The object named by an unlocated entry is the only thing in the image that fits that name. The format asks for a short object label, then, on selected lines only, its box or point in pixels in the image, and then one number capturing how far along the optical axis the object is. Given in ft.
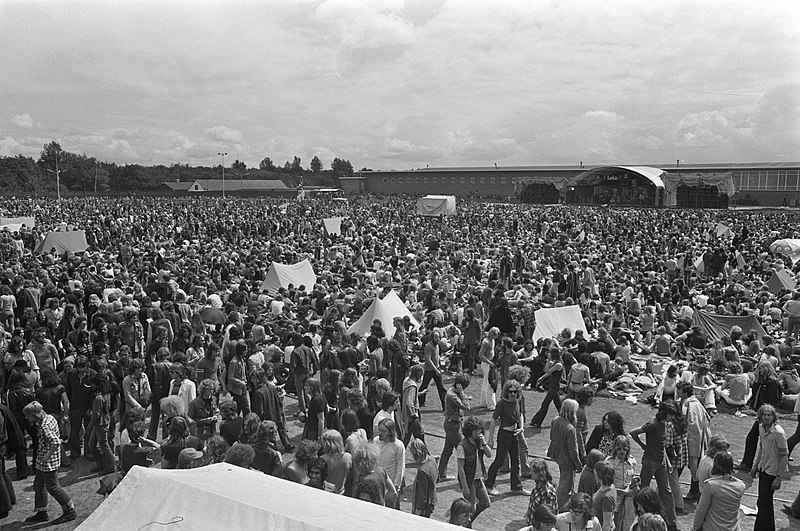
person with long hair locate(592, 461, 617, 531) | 16.85
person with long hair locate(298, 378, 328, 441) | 24.44
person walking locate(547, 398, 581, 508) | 20.25
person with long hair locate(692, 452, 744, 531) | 16.65
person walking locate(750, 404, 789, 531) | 19.52
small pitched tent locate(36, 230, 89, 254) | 82.33
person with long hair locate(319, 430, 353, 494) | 18.67
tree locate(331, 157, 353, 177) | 554.46
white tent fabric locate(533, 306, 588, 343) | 42.42
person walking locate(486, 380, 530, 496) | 22.67
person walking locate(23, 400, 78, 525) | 20.56
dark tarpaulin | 42.90
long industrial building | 188.65
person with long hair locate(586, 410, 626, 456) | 19.04
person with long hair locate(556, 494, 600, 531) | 15.15
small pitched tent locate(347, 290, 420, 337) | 41.75
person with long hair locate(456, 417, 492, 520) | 19.12
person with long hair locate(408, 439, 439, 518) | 18.10
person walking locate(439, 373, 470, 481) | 21.66
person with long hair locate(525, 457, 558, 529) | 16.22
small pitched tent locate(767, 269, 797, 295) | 59.41
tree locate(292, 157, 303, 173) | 526.53
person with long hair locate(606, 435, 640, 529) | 17.92
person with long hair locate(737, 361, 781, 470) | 28.99
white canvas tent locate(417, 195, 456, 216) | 135.13
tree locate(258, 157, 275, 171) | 520.22
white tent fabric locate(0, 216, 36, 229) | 105.91
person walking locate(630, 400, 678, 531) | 19.56
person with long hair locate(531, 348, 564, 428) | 28.35
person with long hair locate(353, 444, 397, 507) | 17.26
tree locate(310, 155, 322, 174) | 576.61
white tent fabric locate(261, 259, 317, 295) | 59.26
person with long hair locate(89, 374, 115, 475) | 24.43
